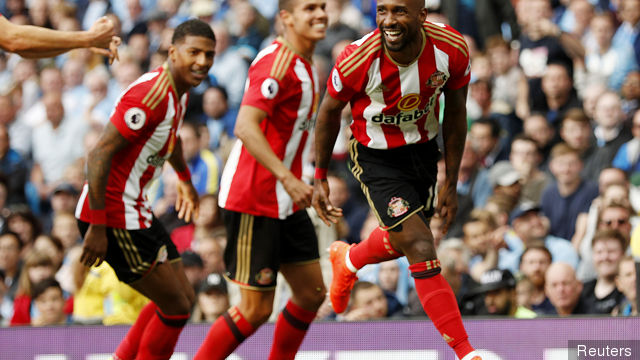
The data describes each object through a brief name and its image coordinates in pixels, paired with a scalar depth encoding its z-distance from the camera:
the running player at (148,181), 11.09
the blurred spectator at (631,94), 17.62
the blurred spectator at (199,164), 19.52
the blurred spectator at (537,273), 14.90
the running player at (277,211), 11.27
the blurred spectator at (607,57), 18.39
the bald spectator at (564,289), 14.33
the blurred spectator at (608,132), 17.17
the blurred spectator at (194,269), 16.55
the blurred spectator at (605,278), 14.35
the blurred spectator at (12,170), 21.83
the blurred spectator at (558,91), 18.53
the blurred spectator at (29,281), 17.22
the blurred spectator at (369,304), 15.12
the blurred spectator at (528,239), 15.59
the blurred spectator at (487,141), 18.09
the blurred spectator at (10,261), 19.06
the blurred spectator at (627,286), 14.05
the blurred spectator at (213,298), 15.67
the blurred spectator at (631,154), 16.83
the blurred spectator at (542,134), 17.97
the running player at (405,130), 9.98
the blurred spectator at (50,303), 16.48
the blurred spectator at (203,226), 17.84
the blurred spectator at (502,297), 14.59
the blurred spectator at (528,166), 17.36
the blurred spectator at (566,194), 16.62
